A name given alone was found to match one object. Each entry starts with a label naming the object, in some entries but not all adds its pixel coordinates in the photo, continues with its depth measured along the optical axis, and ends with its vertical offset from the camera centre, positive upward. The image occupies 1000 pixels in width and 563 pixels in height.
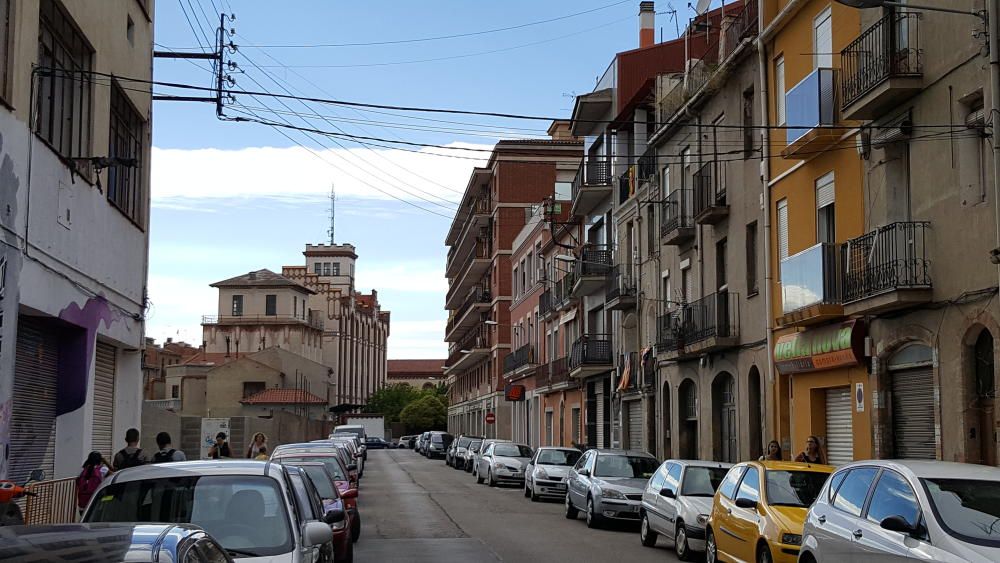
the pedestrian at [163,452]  16.98 -0.67
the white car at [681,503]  16.98 -1.42
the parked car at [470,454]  53.00 -2.10
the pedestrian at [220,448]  22.65 -0.80
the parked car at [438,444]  76.31 -2.29
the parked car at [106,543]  4.29 -0.54
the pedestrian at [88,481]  15.10 -0.97
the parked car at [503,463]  40.39 -1.87
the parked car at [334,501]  13.95 -1.26
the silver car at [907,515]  8.77 -0.85
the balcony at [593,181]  41.56 +8.33
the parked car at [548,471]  31.70 -1.71
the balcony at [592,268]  41.06 +5.12
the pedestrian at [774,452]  20.50 -0.72
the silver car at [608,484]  22.36 -1.48
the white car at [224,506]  8.34 -0.73
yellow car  12.94 -1.18
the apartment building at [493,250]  69.00 +10.45
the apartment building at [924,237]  16.50 +2.69
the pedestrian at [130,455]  15.33 -0.65
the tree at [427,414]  129.12 -0.55
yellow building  20.45 +3.54
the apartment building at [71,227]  15.27 +2.87
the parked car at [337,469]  18.61 -1.04
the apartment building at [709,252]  26.31 +4.12
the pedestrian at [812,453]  18.55 -0.67
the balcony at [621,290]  37.53 +3.95
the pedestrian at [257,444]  24.41 -0.76
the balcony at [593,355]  41.03 +1.98
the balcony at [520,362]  57.72 +2.51
